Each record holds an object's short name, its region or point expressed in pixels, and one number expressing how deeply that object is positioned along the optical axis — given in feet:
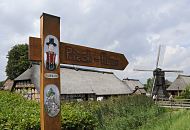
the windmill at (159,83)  74.92
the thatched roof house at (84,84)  55.49
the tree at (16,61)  86.15
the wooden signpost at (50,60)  7.54
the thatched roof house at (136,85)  100.52
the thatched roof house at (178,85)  97.73
